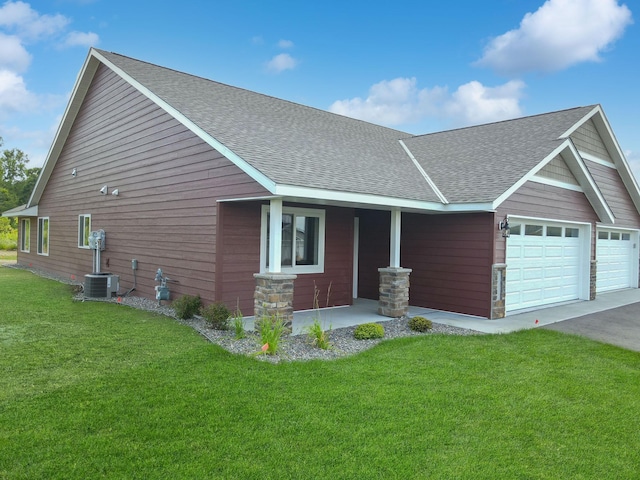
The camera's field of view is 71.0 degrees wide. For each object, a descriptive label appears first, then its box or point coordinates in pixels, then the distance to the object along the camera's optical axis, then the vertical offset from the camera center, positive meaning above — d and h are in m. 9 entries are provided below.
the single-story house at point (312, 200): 8.83 +0.65
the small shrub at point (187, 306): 8.65 -1.54
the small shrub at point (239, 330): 7.11 -1.63
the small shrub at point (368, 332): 7.55 -1.71
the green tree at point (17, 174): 46.97 +5.76
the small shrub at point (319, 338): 6.84 -1.67
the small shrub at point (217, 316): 7.70 -1.53
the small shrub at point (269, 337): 6.32 -1.55
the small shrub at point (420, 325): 8.30 -1.73
